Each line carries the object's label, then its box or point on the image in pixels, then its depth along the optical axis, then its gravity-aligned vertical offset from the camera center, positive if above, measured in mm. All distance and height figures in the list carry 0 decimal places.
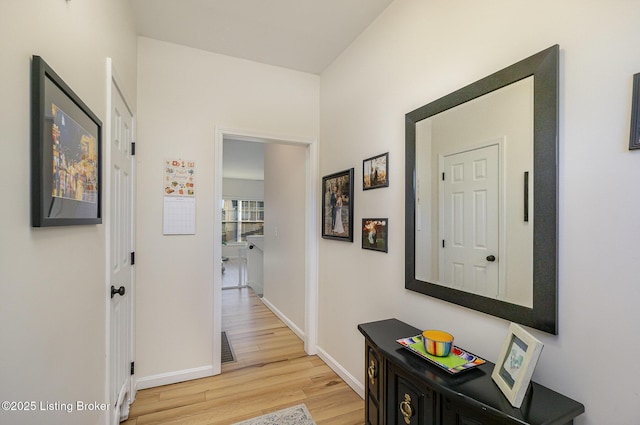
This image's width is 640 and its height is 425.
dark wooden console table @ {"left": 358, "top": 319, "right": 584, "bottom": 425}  962 -672
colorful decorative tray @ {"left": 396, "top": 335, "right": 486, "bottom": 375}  1198 -632
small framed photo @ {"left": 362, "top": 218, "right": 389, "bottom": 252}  2014 -149
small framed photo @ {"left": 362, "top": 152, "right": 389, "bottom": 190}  2002 +291
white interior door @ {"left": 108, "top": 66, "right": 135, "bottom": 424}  1625 -254
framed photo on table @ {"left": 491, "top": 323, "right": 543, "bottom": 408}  958 -525
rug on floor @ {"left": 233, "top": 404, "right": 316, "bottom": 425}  1935 -1385
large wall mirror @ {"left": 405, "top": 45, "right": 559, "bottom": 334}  1112 +85
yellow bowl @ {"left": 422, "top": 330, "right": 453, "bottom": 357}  1293 -585
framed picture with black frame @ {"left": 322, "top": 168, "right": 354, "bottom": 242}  2408 +56
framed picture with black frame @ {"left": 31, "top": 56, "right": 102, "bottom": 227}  796 +189
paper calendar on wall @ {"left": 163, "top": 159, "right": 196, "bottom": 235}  2424 +117
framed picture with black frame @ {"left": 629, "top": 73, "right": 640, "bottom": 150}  899 +302
